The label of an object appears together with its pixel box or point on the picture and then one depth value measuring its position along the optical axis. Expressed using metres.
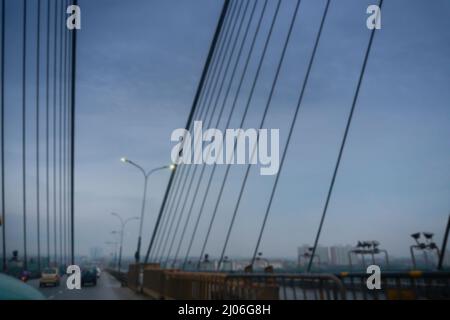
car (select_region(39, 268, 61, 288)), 24.19
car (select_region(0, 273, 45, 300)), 3.00
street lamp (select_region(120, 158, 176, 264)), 23.05
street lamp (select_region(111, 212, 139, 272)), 43.84
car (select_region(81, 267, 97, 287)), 24.47
